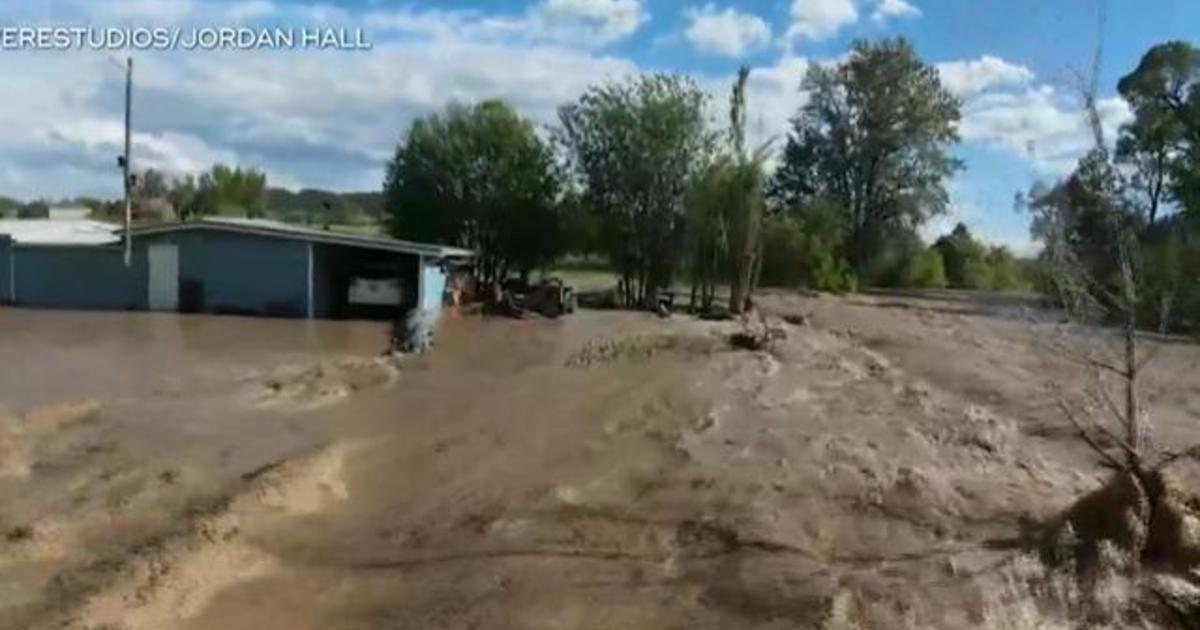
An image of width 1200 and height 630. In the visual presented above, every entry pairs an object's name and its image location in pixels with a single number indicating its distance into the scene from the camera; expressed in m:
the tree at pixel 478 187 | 44.66
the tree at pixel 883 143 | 61.25
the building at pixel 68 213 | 52.17
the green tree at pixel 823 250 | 54.09
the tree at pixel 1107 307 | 9.57
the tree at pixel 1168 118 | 45.12
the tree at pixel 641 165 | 45.81
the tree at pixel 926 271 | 62.28
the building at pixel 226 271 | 33.28
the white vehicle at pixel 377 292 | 34.75
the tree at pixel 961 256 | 64.69
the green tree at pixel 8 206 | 64.79
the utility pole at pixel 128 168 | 33.75
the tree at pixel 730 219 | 42.50
